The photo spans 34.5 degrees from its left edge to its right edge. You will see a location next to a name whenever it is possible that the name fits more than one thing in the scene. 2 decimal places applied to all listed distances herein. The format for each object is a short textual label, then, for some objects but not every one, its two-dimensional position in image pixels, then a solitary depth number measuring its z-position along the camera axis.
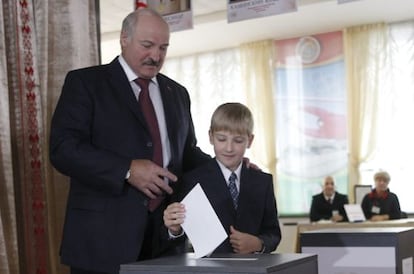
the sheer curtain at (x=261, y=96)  10.50
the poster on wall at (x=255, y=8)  4.75
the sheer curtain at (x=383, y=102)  9.55
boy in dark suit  1.93
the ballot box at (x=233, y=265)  1.07
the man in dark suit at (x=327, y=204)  8.93
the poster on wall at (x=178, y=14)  5.11
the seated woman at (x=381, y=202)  8.40
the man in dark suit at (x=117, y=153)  1.91
